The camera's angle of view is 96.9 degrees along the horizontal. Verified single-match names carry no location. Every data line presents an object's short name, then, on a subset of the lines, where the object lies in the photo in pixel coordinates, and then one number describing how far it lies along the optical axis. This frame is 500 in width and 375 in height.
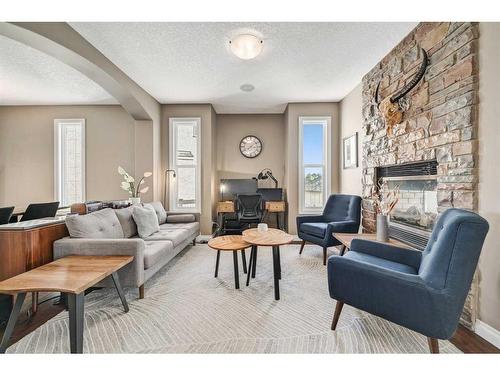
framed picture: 3.56
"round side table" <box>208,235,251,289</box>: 2.25
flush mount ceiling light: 2.24
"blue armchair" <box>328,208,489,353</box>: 1.18
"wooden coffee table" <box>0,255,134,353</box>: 1.32
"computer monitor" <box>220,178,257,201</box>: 4.62
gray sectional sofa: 1.99
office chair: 4.03
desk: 4.29
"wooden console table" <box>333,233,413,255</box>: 2.32
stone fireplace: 1.62
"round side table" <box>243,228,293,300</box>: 2.06
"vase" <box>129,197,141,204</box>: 3.52
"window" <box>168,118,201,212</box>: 4.38
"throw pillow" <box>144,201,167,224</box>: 3.56
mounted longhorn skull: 2.11
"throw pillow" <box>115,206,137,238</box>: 2.74
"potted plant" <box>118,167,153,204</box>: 3.52
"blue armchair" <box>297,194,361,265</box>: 2.91
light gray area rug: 1.46
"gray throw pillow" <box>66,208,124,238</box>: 2.08
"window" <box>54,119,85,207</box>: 4.39
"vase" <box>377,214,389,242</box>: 2.29
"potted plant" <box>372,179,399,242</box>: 2.30
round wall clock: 4.89
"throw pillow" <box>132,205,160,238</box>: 2.83
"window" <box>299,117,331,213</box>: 4.31
